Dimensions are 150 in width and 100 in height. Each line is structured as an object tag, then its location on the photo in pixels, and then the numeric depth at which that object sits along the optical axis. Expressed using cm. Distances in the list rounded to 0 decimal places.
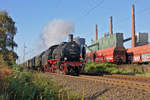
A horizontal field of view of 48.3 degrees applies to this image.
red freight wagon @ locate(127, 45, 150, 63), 2347
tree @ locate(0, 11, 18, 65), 2287
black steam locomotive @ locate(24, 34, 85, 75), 1427
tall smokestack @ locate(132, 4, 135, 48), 4672
